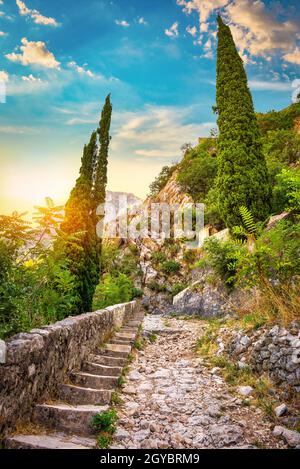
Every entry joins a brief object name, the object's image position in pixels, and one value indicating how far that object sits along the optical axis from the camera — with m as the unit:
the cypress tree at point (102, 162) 11.16
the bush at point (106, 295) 12.15
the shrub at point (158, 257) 24.58
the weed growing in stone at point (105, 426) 2.83
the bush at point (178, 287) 21.00
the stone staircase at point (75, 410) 2.51
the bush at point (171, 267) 23.06
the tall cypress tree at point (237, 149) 11.41
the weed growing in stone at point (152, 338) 8.30
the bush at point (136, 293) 22.35
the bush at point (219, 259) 10.98
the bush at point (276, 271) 4.62
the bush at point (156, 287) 22.58
